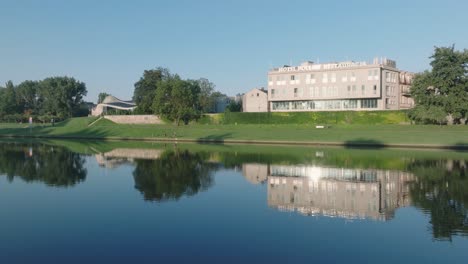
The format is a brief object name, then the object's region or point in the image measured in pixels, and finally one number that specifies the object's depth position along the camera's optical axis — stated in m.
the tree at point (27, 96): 137.12
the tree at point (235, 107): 110.04
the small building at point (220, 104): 130.50
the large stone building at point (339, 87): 83.00
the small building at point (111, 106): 116.29
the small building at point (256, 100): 97.78
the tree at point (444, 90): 64.19
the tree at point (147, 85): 105.75
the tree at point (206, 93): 114.69
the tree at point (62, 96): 124.19
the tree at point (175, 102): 85.19
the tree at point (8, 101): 126.98
